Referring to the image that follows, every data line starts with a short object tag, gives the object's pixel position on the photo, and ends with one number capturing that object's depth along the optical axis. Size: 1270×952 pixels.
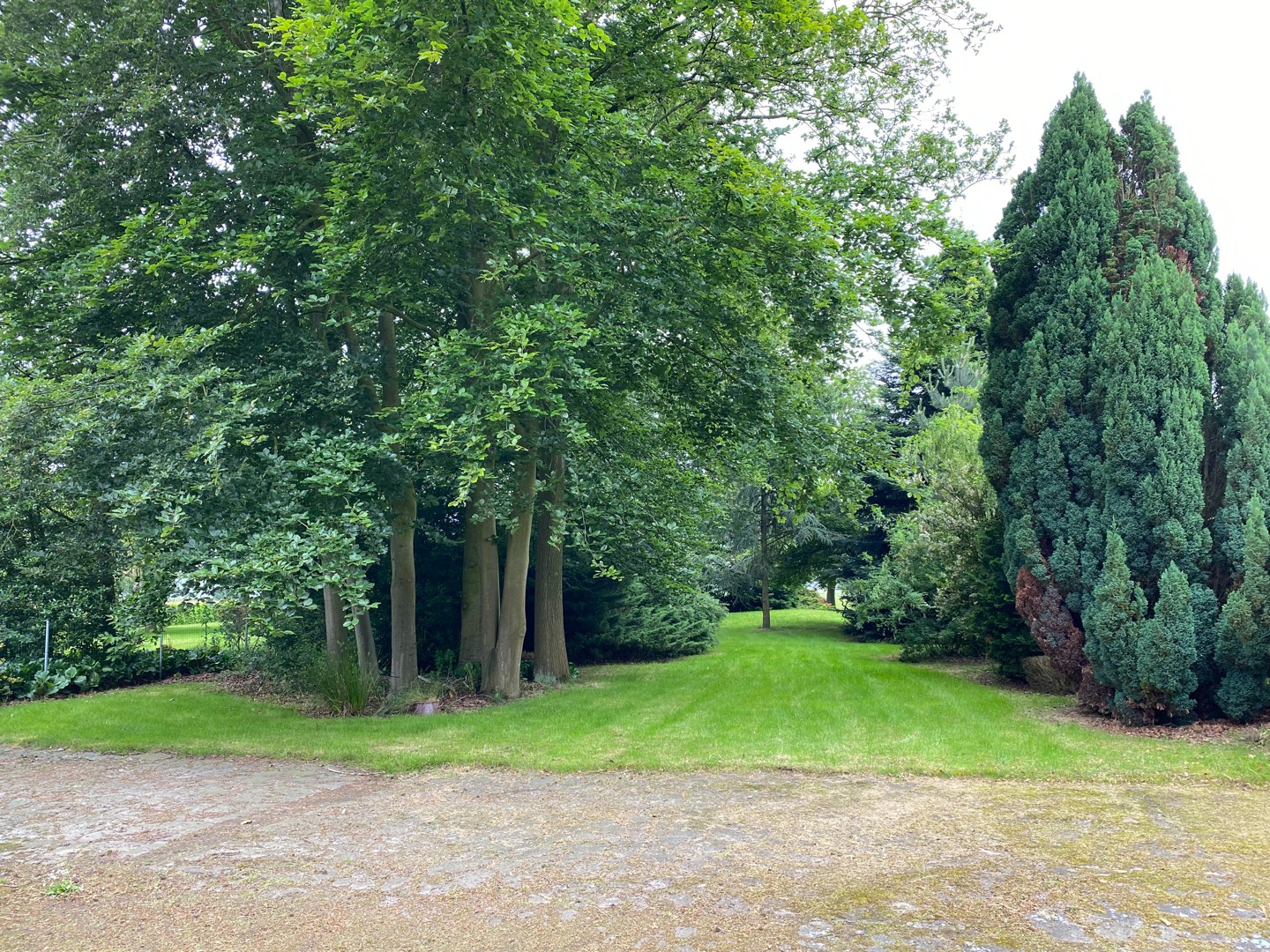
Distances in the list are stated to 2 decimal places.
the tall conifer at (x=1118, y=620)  8.36
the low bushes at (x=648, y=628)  16.95
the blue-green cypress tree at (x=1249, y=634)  7.75
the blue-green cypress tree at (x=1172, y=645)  8.07
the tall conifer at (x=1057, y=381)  9.16
